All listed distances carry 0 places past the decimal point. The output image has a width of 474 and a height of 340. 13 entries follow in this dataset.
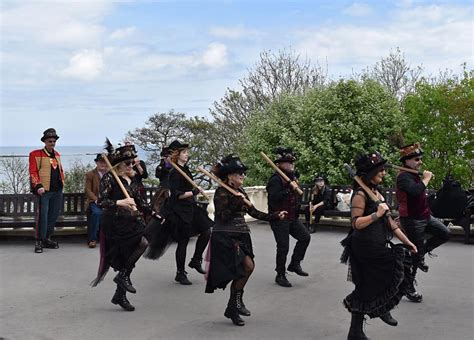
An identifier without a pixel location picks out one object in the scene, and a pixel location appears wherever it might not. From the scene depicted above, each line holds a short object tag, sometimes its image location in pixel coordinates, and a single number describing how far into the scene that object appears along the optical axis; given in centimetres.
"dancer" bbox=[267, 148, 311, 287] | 909
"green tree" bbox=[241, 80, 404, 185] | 2053
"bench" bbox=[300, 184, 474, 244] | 1239
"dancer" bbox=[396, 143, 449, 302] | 827
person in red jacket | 1164
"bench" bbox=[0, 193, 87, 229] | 1261
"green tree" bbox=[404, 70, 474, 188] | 2184
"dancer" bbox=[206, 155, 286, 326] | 710
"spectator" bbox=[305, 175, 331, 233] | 1431
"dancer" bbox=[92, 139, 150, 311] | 767
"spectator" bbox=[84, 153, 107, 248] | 1230
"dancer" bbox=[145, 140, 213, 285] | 940
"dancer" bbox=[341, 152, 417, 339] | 640
